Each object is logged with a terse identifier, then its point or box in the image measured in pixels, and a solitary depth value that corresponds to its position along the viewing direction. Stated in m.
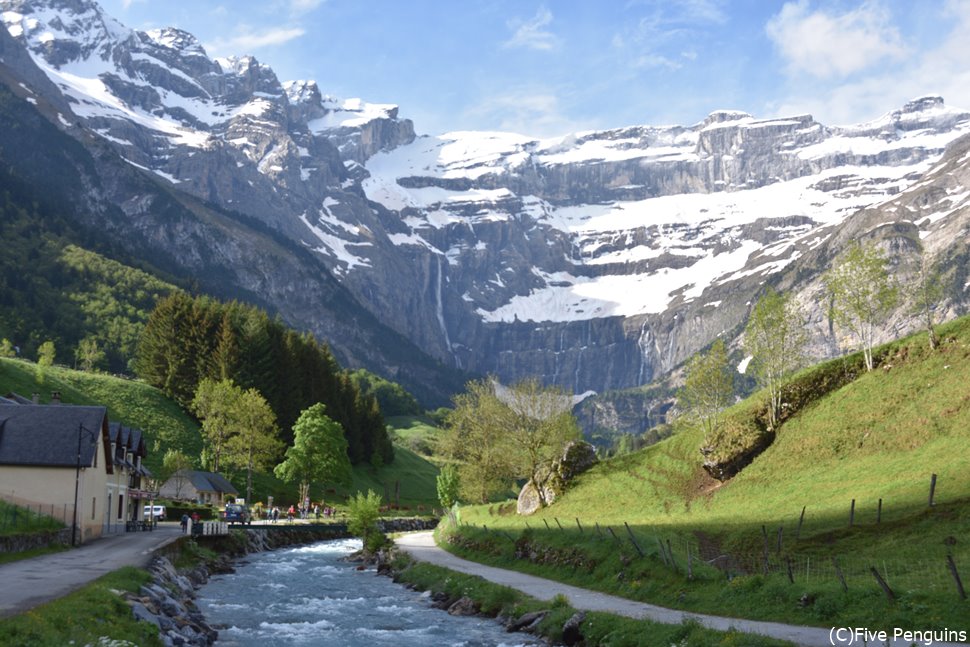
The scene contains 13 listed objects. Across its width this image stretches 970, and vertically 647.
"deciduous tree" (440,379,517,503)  89.62
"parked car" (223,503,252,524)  90.40
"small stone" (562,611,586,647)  30.59
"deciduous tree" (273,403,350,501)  106.44
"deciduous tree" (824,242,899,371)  70.69
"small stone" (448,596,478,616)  40.31
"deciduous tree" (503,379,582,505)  85.36
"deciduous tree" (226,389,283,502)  106.19
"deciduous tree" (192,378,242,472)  108.69
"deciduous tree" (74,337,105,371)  151.00
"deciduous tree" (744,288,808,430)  70.50
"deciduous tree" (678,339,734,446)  77.62
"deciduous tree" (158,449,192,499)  100.25
